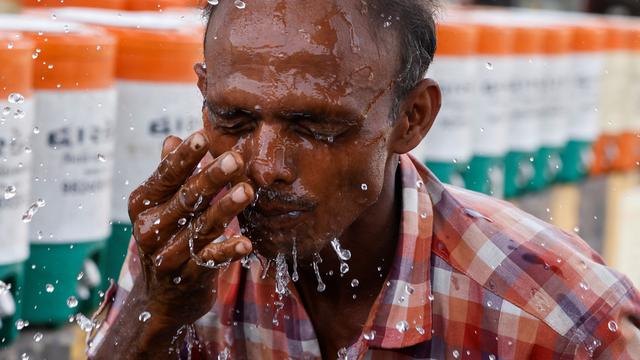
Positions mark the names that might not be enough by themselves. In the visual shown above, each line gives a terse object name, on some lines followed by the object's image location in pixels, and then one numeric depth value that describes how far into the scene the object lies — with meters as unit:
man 2.64
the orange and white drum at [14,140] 3.94
